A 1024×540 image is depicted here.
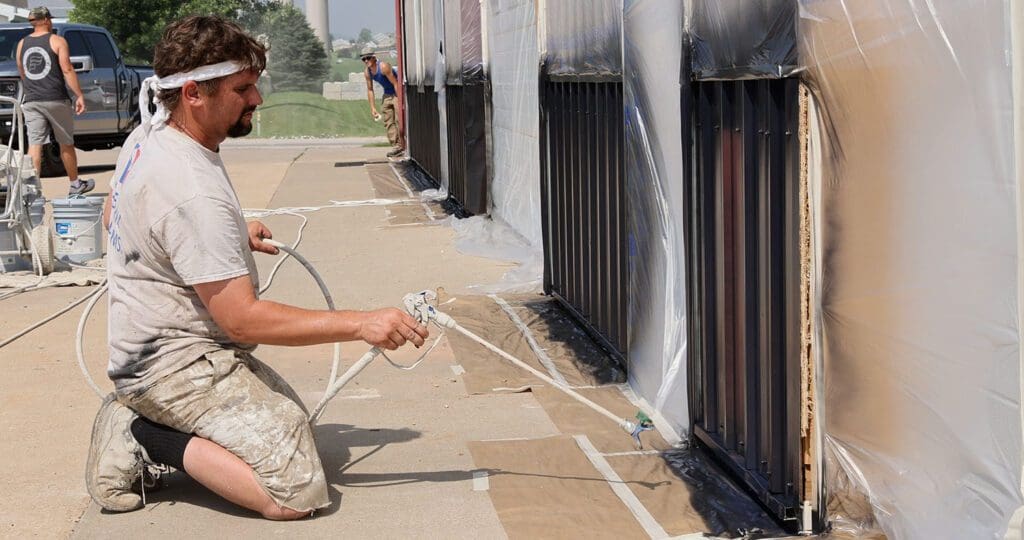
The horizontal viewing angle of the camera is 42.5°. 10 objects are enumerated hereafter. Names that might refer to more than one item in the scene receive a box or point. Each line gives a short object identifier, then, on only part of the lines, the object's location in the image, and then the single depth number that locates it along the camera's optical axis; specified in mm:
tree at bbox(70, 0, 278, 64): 45062
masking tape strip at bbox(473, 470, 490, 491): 4668
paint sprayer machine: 9250
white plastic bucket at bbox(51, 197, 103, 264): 10086
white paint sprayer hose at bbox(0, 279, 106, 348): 7337
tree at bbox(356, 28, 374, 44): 142650
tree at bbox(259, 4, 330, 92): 52531
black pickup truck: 18859
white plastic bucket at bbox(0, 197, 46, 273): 9609
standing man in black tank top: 12961
